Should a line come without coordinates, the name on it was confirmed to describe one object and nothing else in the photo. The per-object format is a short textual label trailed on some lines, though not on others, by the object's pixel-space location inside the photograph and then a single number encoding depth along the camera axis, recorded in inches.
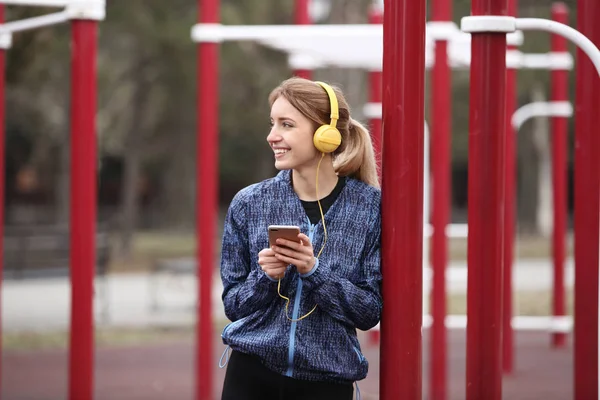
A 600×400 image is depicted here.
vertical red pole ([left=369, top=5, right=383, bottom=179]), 795.3
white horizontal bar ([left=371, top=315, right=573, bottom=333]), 809.9
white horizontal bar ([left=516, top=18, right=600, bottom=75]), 265.8
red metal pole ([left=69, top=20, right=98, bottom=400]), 406.4
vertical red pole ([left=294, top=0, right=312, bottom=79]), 672.8
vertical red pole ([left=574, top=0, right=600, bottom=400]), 319.2
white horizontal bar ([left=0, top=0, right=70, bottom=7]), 410.2
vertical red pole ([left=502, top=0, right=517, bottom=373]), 609.8
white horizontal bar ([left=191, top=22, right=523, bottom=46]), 529.8
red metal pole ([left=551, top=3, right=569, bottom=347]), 790.1
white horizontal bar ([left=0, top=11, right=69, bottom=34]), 425.2
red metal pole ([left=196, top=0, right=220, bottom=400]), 540.6
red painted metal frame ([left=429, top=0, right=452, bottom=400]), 559.6
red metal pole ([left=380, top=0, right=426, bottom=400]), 241.3
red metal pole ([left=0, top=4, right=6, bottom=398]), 555.8
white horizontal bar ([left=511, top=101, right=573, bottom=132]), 786.0
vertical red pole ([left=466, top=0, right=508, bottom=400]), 254.3
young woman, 239.5
